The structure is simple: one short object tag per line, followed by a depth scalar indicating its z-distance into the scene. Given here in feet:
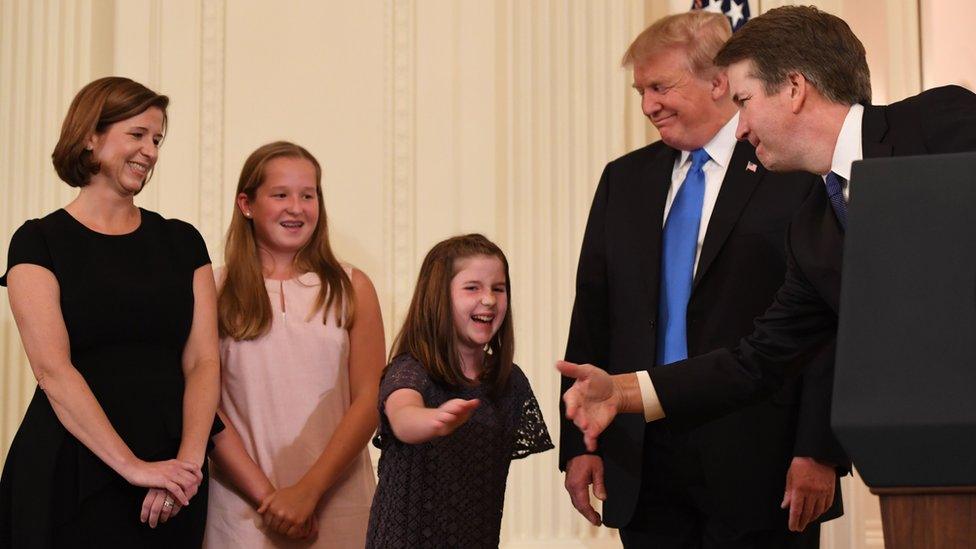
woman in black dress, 9.00
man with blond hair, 8.75
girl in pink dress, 10.03
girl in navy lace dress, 8.89
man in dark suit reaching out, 7.62
